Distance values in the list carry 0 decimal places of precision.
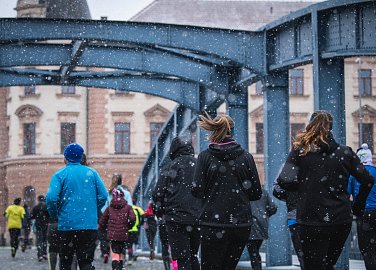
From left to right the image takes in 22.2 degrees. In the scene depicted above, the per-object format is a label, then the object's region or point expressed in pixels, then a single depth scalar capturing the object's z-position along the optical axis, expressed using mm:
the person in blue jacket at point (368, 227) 10219
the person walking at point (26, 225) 36131
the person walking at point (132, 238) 20459
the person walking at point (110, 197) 14688
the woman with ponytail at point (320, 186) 7312
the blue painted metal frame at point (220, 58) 14055
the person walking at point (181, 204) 10695
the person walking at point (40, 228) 23062
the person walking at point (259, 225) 13773
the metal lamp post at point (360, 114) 51262
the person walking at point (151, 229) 24541
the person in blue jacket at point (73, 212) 9914
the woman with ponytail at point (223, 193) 7516
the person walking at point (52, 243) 13289
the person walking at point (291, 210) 8023
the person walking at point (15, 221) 28375
